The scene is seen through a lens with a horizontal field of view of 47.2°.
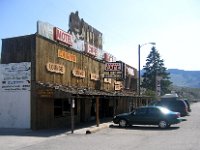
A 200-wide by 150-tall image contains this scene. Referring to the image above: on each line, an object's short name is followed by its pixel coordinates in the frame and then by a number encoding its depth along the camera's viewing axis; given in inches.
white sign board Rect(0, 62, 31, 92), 539.1
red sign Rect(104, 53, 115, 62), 856.4
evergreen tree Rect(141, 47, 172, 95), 2092.2
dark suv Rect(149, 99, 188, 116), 865.9
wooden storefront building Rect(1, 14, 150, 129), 531.6
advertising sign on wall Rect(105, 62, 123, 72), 775.9
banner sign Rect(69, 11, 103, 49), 711.0
